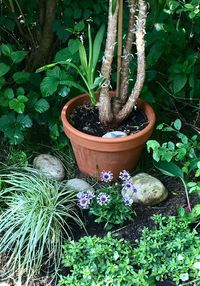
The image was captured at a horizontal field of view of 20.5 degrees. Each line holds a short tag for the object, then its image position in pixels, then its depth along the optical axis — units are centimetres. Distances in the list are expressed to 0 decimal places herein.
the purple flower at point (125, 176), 241
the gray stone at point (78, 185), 250
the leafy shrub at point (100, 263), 207
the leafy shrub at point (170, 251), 212
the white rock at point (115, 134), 248
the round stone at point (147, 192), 243
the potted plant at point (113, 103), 237
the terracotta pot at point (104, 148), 241
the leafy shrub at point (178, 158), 223
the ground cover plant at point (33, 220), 220
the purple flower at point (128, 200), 233
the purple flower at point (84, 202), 233
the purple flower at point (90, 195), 236
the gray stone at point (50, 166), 260
